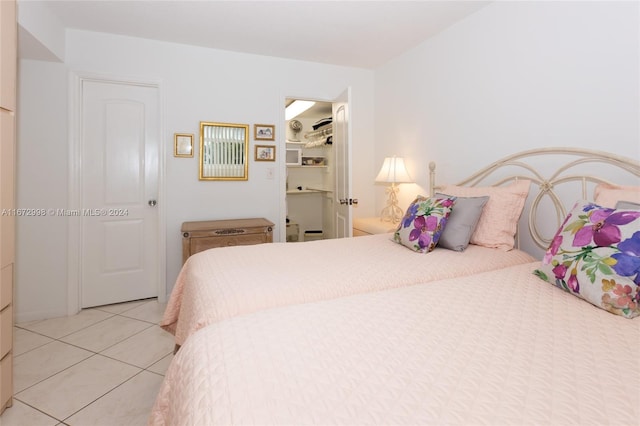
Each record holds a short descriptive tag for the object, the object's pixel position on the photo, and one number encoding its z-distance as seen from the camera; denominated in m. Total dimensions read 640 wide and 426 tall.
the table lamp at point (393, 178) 3.22
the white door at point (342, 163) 3.25
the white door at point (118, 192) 3.02
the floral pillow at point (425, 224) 1.97
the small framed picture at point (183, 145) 3.22
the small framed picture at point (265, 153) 3.55
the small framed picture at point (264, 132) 3.53
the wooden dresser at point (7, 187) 1.56
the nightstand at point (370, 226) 3.09
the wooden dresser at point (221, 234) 2.96
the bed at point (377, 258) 1.34
